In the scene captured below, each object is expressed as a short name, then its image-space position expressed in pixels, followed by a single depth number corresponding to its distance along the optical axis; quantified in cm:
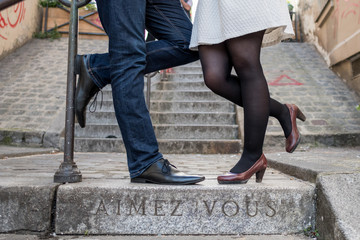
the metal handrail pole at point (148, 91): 456
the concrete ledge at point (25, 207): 149
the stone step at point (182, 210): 149
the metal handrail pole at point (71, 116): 164
